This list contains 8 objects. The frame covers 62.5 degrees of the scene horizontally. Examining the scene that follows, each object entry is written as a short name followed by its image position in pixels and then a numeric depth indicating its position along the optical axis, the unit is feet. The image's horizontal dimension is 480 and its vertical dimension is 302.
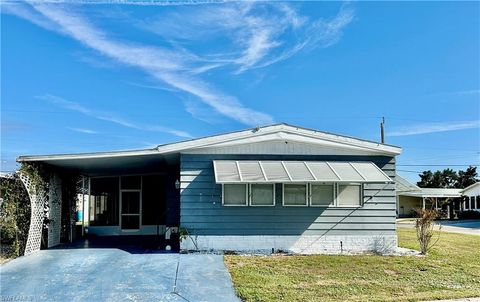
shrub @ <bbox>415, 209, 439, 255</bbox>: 41.06
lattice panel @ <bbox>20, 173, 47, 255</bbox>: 38.19
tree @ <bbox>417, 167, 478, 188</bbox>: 185.47
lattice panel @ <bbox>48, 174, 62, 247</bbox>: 43.11
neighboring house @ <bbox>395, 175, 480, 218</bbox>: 134.31
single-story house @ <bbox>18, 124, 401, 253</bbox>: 40.37
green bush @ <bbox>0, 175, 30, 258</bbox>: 37.91
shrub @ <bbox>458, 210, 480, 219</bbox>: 131.95
